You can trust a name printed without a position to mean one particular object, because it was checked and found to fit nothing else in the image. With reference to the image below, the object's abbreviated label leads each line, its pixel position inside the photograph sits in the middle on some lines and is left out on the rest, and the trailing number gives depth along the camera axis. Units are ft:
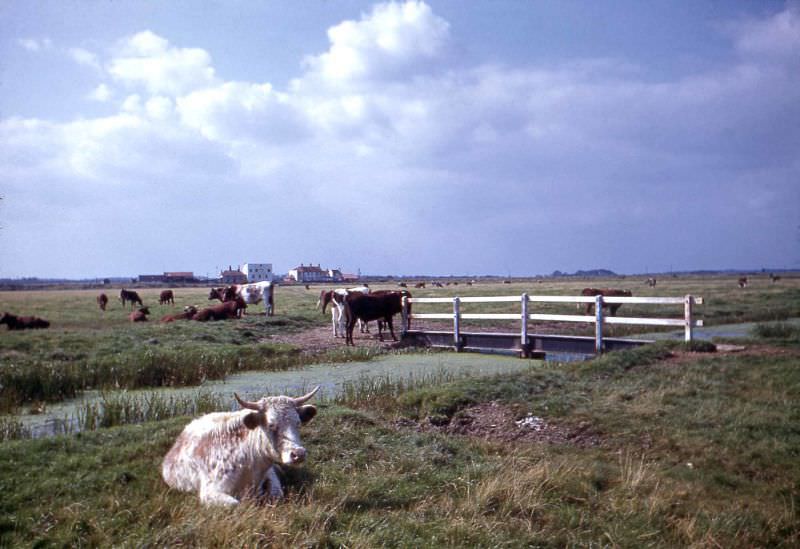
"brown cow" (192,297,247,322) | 89.20
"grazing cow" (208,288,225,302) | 118.60
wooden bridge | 49.11
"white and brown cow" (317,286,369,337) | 78.18
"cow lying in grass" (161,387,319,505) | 18.72
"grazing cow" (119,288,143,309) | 136.15
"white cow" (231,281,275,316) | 118.01
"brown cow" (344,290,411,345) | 73.26
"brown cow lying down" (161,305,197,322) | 89.10
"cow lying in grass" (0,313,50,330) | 84.03
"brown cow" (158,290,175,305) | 146.61
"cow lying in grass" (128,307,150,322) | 96.78
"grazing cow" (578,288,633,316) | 100.53
